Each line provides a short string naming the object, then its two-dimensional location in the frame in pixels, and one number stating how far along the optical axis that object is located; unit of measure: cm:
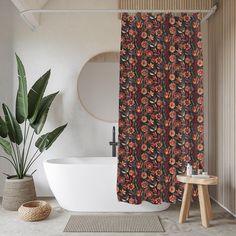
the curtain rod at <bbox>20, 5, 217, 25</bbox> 378
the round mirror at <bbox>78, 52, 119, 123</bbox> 453
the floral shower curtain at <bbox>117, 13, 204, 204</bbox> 359
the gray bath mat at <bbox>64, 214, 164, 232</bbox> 315
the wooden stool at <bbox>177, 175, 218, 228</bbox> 322
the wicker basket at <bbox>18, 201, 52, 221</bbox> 333
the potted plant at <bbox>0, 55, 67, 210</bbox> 383
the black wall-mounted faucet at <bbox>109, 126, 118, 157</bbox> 425
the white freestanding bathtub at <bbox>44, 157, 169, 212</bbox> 358
